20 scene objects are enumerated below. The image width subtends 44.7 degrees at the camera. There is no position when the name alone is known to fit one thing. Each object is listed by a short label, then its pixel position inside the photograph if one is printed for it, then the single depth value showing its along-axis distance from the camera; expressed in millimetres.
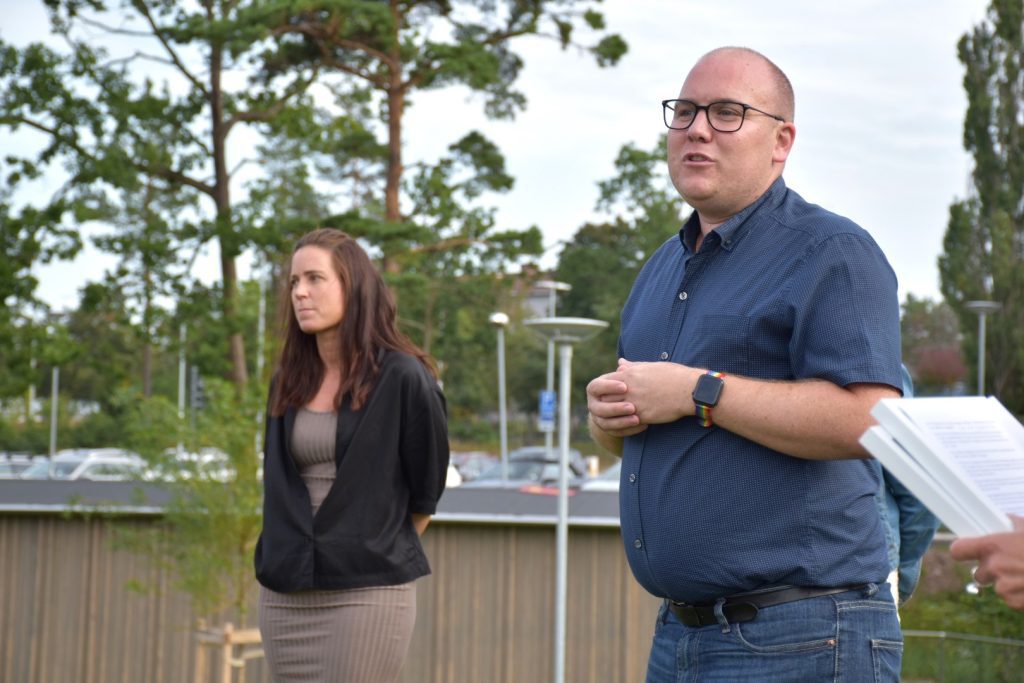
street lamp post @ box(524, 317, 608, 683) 8703
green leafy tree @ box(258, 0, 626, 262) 18266
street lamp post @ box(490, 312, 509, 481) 27842
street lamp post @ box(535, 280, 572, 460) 32956
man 2064
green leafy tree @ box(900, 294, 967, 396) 55500
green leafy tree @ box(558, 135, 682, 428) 42594
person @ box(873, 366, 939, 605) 3406
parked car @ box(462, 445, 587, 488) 28562
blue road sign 34562
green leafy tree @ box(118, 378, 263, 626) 6270
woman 3318
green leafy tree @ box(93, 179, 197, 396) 16203
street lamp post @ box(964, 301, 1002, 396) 32000
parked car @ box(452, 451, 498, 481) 34312
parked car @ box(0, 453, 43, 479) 30491
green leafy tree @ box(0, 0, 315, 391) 15352
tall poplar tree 37219
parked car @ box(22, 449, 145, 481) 27812
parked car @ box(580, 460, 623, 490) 19950
